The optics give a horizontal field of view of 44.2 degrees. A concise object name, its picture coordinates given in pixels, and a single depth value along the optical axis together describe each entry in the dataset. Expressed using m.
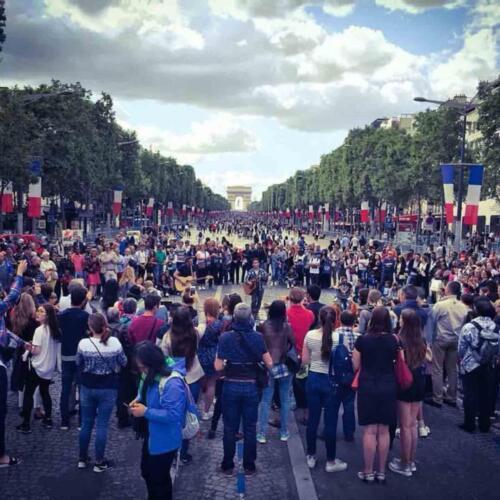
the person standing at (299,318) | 7.86
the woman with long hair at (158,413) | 4.57
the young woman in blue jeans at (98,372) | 6.32
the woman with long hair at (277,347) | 6.95
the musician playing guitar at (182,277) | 17.76
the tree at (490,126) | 33.12
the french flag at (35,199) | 29.00
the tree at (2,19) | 23.62
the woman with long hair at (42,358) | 7.54
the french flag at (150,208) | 65.22
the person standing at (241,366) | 6.21
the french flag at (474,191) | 24.06
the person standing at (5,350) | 6.43
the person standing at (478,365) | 7.90
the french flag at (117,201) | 43.34
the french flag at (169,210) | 86.17
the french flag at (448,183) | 25.53
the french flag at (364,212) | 50.56
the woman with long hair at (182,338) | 5.93
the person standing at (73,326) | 7.45
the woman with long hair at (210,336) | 7.44
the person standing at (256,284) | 15.98
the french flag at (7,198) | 31.52
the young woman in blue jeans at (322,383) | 6.64
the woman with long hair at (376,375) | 6.17
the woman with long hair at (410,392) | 6.52
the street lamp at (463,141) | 26.02
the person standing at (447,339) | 8.92
